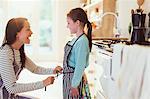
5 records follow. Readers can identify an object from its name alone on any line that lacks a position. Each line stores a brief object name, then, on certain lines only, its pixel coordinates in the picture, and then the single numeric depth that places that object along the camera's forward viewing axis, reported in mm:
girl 2150
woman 1857
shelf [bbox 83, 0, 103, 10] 4859
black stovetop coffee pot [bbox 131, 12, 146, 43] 2242
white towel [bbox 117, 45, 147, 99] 1491
